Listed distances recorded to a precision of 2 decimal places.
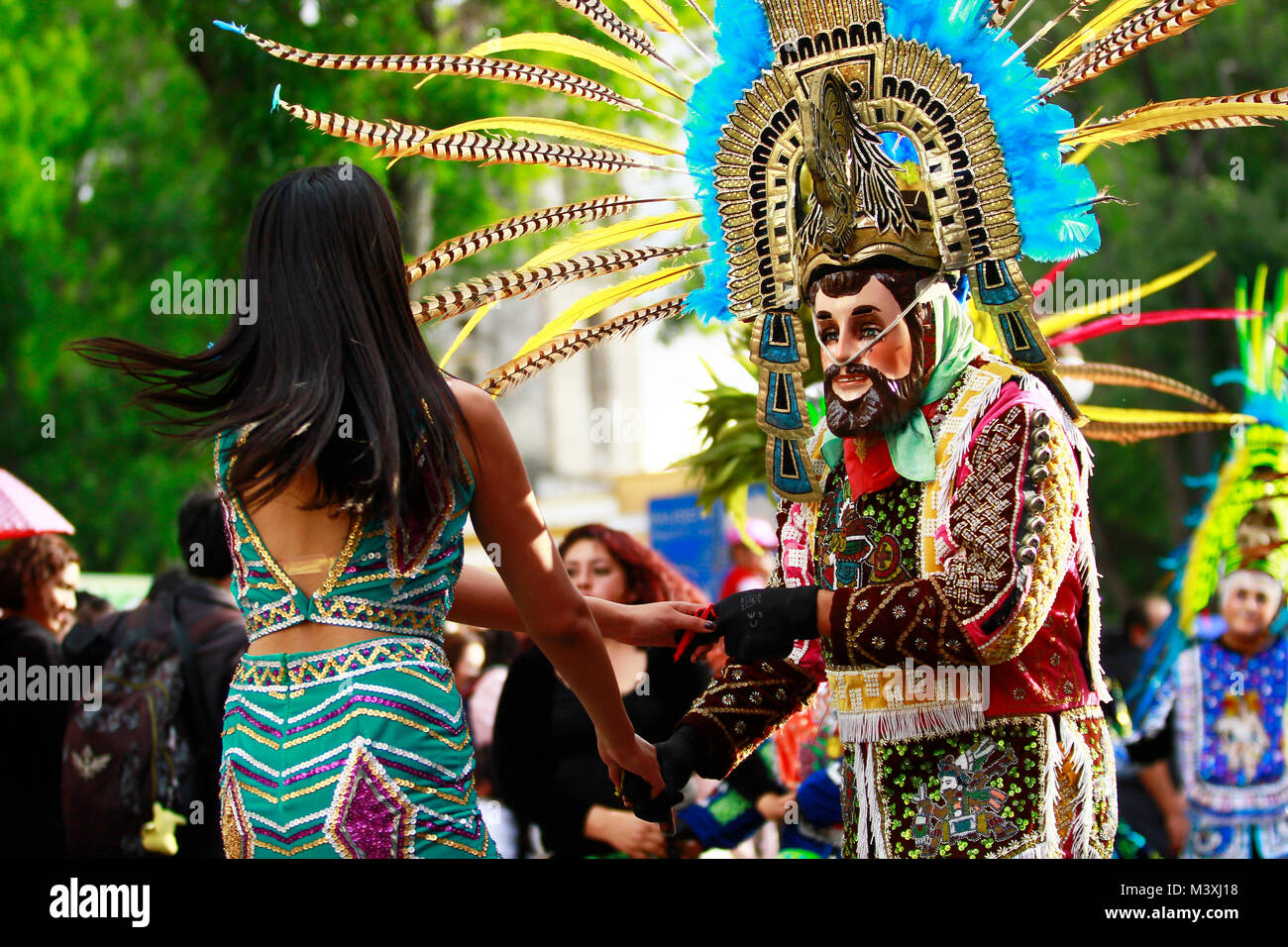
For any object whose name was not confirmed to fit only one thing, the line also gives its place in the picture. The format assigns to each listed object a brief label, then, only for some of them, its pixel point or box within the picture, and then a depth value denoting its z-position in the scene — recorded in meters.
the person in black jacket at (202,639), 4.92
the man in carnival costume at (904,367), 2.90
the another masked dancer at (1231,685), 5.95
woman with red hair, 4.63
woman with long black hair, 2.28
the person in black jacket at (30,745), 4.99
